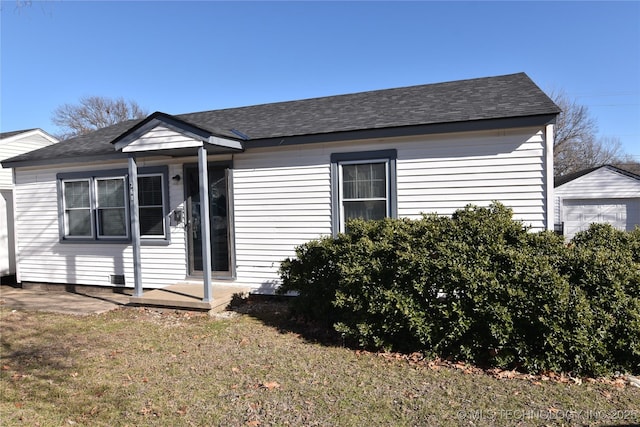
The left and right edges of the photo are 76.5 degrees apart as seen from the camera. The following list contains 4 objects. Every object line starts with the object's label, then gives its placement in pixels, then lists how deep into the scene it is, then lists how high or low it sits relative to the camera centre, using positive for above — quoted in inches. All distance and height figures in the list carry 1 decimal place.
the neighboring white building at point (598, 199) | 676.7 -6.7
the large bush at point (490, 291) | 153.6 -38.7
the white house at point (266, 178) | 245.9 +16.5
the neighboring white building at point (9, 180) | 442.6 +33.5
